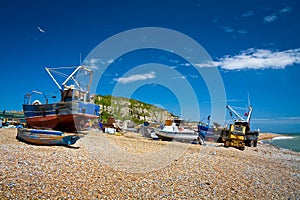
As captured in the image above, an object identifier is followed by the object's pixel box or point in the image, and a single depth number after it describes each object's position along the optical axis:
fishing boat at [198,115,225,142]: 33.78
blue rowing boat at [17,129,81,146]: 14.18
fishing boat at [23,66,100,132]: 25.62
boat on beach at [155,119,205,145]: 27.30
